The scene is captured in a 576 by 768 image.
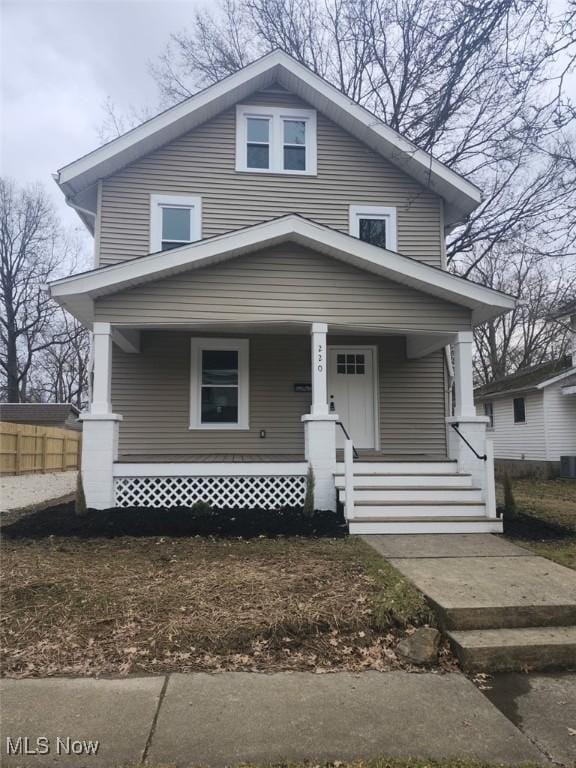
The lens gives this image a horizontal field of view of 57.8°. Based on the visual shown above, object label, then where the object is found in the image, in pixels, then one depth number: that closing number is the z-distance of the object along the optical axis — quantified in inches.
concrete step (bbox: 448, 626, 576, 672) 139.9
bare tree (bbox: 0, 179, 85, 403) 1286.9
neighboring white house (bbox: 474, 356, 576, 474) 725.3
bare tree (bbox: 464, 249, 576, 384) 922.7
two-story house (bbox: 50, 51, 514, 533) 309.1
